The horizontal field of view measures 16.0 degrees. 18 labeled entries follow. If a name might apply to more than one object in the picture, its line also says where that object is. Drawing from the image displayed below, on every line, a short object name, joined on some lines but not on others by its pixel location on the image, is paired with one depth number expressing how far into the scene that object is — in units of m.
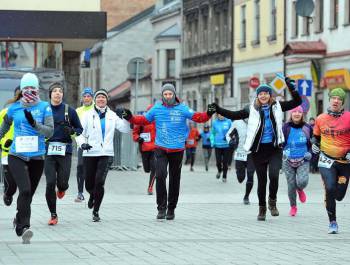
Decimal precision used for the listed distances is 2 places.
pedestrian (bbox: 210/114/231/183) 29.41
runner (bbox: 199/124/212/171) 39.21
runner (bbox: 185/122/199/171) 38.38
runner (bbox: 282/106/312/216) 17.92
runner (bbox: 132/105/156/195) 22.89
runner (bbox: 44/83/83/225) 15.64
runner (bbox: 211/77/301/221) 16.52
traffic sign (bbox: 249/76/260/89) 42.90
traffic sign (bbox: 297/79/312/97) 34.53
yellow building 50.22
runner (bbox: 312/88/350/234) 14.88
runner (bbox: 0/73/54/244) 13.26
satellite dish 43.12
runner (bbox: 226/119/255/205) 20.19
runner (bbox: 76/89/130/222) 16.42
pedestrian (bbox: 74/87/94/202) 19.75
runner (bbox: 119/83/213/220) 16.69
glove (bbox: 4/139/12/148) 13.68
